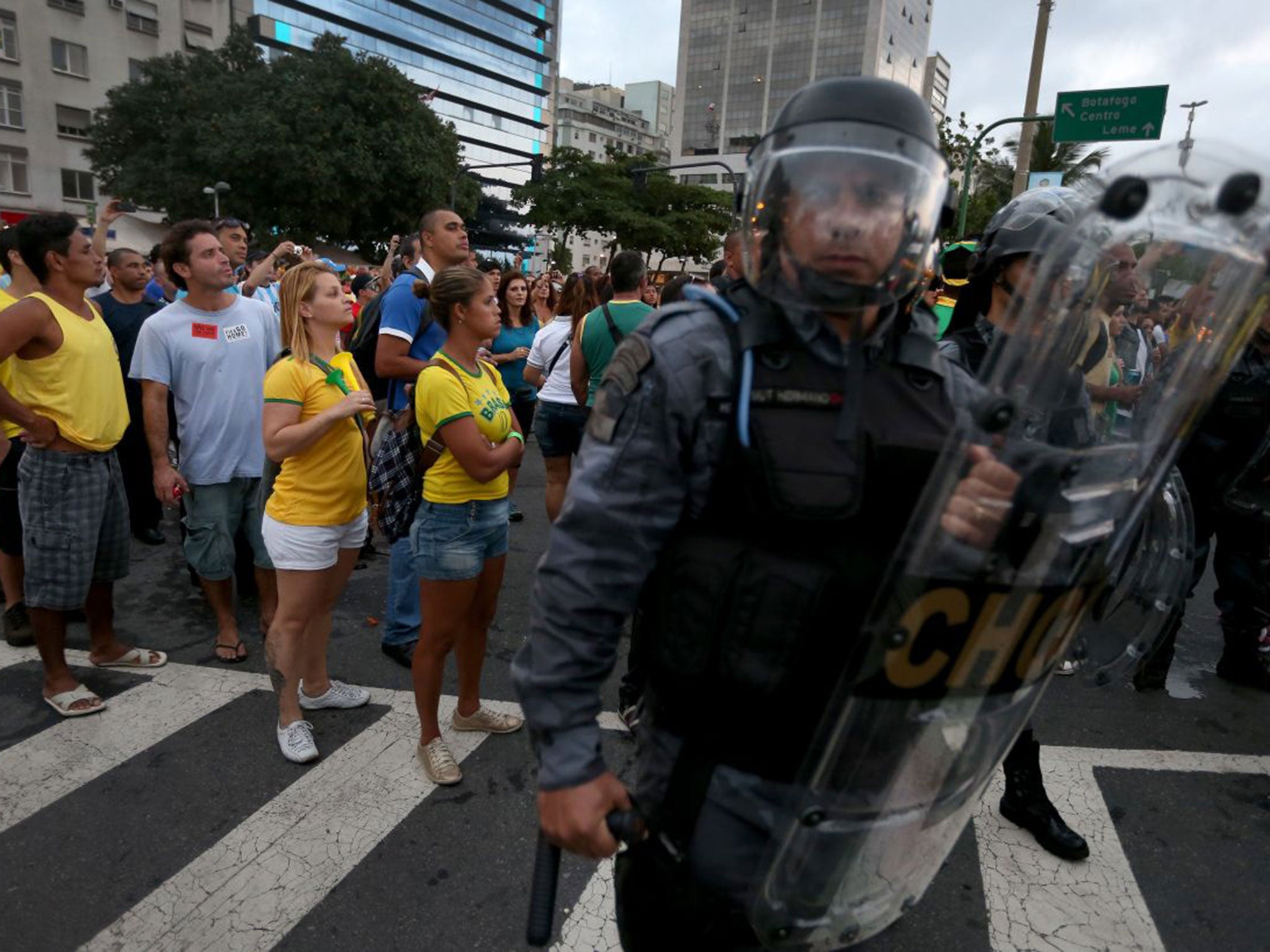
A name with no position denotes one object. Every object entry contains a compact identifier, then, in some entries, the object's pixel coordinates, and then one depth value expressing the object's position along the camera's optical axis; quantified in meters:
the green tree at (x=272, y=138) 29.53
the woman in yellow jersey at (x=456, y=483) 2.98
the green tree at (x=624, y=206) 48.12
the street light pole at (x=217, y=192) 27.42
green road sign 14.31
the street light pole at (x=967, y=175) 17.44
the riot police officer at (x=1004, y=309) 2.49
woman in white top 5.35
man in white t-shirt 3.87
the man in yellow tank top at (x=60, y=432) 3.48
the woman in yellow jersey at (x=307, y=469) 3.18
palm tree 29.17
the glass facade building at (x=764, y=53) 94.25
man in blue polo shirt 4.10
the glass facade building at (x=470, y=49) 70.81
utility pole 14.54
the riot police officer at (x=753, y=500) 1.24
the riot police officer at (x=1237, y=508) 3.79
